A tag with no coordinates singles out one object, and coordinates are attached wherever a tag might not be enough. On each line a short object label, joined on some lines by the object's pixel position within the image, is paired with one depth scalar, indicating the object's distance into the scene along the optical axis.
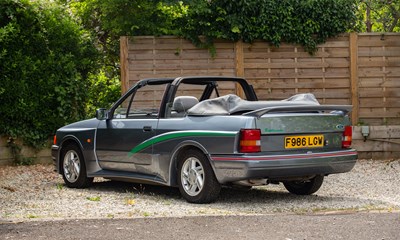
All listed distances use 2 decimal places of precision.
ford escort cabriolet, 8.85
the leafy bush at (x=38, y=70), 13.83
